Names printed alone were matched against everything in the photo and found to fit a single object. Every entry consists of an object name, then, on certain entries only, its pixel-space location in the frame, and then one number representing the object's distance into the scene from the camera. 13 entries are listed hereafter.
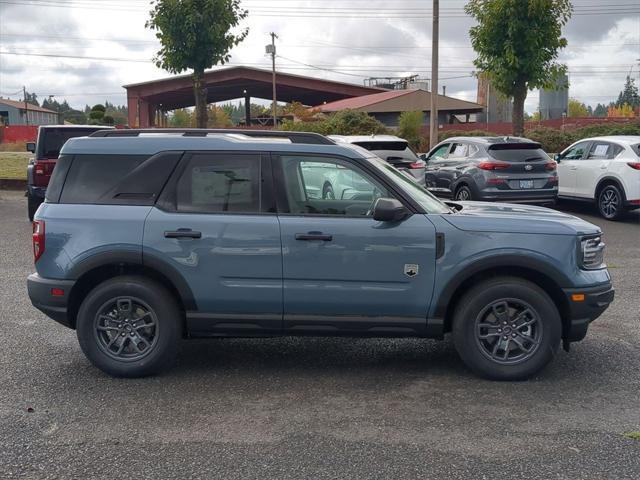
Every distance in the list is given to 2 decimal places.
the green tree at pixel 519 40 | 19.12
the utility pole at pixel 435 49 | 24.38
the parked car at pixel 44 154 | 14.39
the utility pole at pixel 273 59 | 50.66
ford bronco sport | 5.21
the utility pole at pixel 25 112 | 98.39
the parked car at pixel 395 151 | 14.01
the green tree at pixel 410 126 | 39.56
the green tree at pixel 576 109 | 110.75
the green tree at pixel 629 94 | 118.11
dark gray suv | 13.64
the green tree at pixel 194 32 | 19.36
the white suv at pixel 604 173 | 13.66
